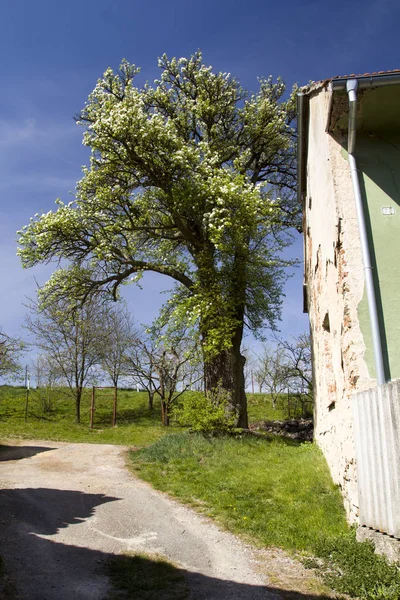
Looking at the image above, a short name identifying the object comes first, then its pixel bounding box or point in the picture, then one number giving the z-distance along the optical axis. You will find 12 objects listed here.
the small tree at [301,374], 23.75
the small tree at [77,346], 25.34
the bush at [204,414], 13.54
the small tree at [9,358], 24.09
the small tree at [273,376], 27.64
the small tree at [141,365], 25.42
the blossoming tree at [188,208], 14.80
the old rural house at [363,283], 5.69
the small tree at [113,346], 27.08
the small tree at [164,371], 23.67
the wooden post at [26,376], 29.47
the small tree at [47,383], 27.38
